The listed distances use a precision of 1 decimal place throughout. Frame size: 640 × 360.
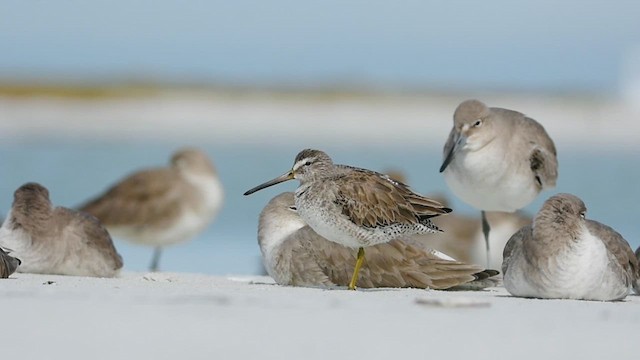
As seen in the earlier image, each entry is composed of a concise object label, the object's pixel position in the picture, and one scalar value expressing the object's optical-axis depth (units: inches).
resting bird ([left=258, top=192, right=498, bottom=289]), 696.4
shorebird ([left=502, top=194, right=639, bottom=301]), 617.9
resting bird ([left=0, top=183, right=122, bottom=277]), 778.8
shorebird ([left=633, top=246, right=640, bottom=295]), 699.4
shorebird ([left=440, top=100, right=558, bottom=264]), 904.9
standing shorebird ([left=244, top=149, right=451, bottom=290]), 657.0
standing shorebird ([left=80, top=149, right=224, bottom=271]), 1111.6
